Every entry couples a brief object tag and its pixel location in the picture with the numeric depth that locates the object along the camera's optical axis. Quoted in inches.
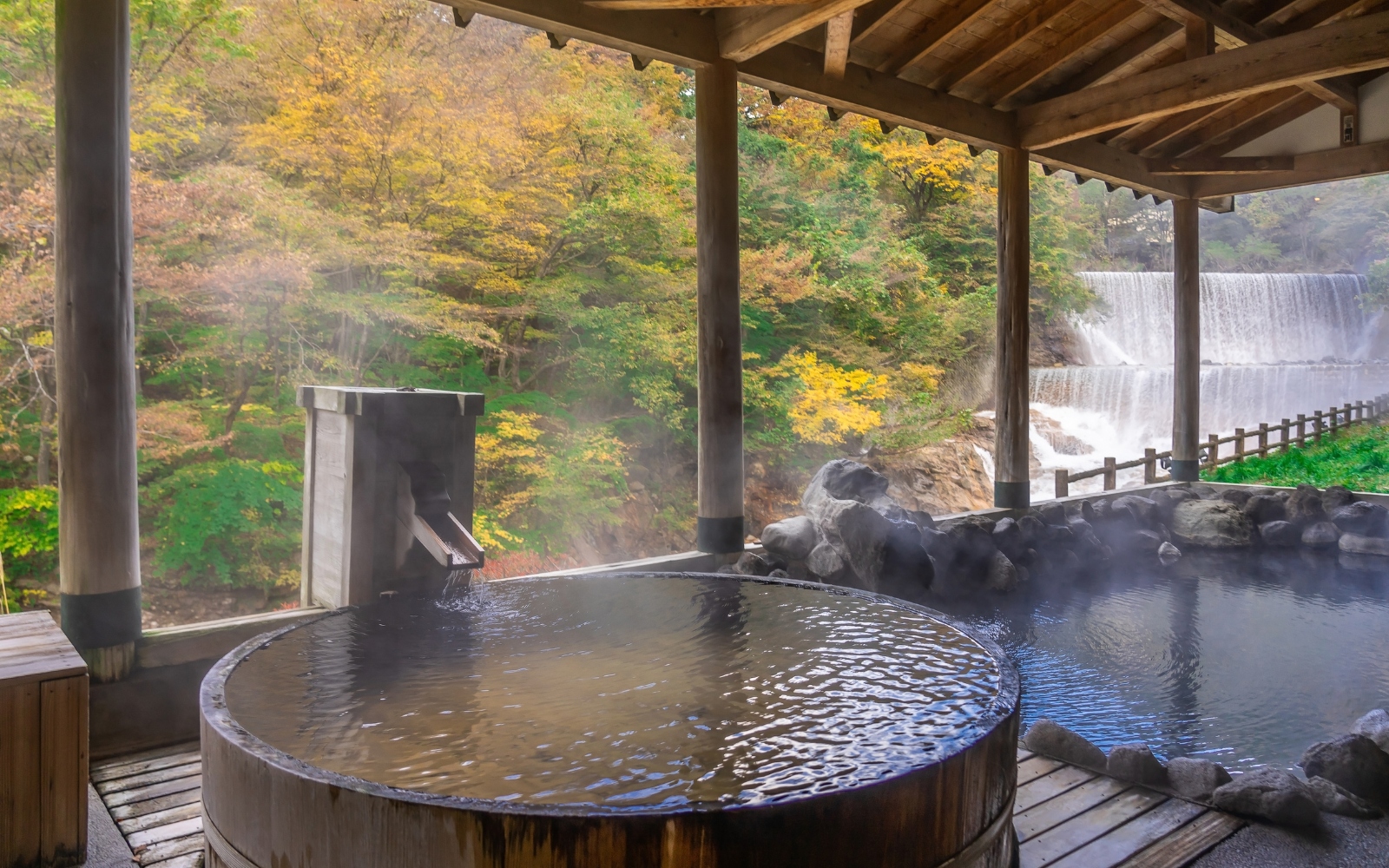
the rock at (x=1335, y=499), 259.8
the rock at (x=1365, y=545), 239.9
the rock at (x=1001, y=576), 195.6
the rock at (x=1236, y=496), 277.7
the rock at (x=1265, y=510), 261.1
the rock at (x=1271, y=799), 84.1
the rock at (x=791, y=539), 182.7
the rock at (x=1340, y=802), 88.7
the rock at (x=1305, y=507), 256.1
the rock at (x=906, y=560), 176.7
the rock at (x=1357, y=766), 93.9
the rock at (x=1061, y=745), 97.1
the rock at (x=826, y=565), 178.2
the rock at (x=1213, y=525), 250.8
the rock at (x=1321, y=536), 248.8
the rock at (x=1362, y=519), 244.8
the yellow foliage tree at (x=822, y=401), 338.6
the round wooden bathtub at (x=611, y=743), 46.8
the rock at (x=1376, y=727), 99.1
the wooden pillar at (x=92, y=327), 98.1
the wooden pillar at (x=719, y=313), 157.9
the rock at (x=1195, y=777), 89.6
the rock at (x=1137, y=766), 92.4
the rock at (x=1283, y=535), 252.5
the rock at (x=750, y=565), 161.9
